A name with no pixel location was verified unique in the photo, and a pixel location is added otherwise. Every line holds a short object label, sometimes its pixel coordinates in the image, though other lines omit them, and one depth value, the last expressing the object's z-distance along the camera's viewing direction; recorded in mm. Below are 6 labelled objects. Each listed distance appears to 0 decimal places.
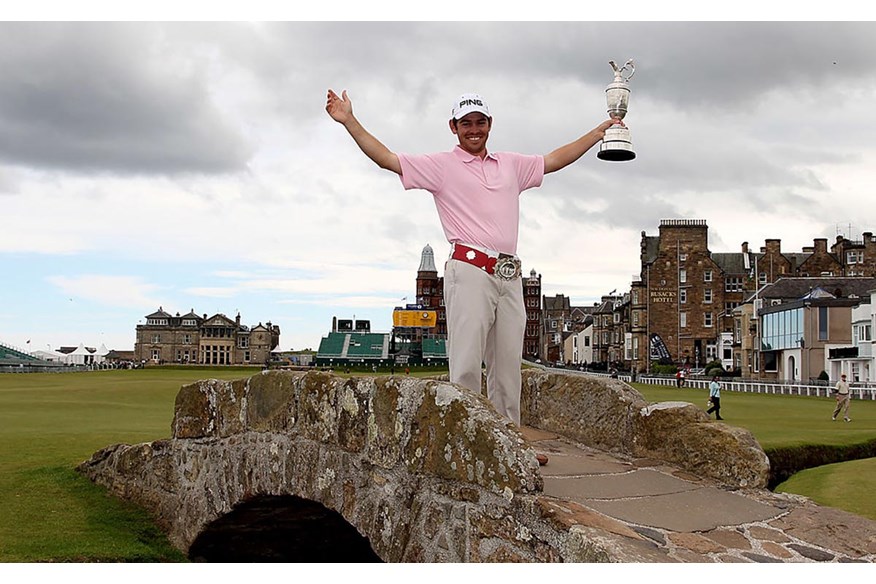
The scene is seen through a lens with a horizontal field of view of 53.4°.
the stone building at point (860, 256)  87375
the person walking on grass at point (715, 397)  25266
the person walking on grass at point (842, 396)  25641
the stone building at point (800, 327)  58250
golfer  6492
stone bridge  5504
